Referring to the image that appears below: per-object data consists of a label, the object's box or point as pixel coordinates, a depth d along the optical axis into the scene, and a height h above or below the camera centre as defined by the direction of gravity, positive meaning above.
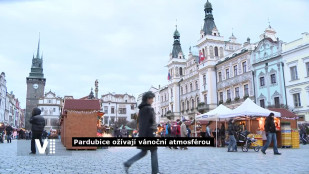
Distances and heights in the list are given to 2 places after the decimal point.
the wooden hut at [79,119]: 14.86 +0.21
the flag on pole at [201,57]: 46.09 +10.14
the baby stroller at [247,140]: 14.60 -1.03
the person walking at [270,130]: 12.05 -0.42
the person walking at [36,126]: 11.20 -0.07
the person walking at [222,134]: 19.18 -0.88
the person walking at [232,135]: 14.05 -0.70
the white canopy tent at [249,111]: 17.05 +0.54
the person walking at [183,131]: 17.39 -0.60
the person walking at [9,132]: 26.38 -0.69
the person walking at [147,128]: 5.84 -0.12
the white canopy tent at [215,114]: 19.31 +0.49
